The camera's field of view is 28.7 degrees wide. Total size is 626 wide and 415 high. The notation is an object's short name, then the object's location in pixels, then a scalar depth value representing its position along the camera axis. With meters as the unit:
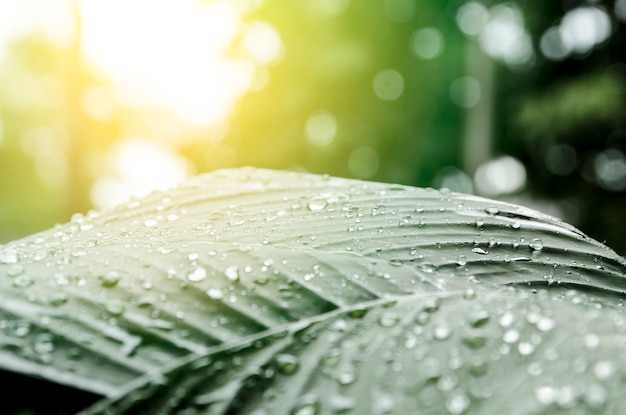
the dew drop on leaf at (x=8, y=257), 0.40
